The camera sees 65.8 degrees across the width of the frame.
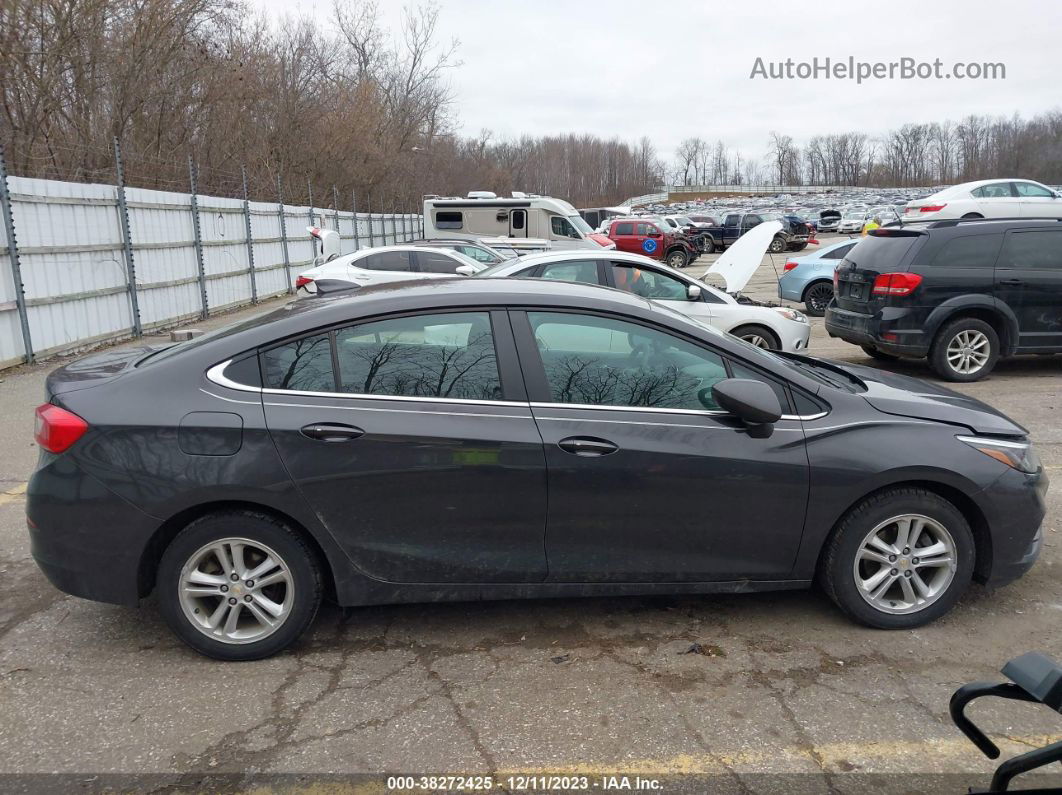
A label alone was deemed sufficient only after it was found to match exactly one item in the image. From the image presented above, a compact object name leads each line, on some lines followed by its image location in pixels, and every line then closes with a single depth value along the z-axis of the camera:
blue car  15.91
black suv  8.88
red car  30.42
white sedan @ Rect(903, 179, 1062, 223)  19.52
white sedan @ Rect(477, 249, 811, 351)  8.70
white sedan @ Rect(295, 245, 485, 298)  13.88
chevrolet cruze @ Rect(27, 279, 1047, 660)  3.35
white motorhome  25.00
